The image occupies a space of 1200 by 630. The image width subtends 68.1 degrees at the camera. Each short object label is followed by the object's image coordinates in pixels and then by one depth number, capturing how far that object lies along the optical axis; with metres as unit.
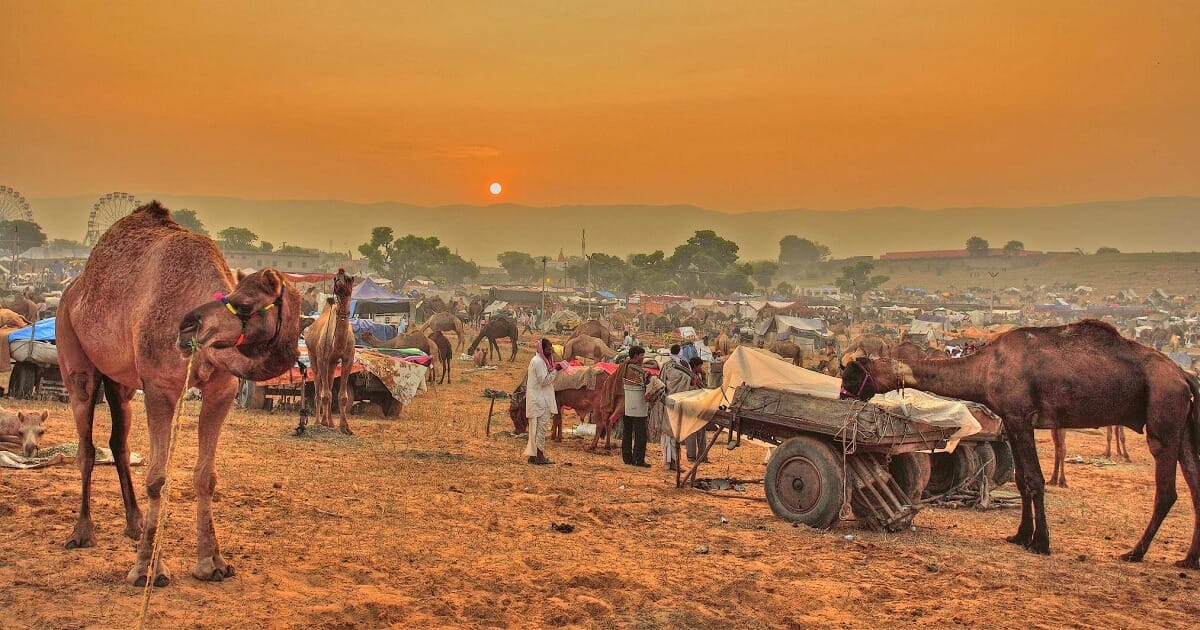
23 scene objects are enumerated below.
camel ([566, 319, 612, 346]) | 39.19
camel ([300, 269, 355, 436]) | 16.22
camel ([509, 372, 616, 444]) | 16.56
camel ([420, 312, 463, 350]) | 39.28
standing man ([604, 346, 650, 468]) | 14.60
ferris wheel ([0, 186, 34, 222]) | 99.38
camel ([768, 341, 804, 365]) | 34.41
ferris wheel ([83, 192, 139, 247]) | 68.81
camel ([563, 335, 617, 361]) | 31.83
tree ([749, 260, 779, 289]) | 147.00
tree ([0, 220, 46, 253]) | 116.38
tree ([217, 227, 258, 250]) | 146.12
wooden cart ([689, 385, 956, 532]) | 10.06
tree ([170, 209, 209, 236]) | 131.50
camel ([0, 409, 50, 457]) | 10.83
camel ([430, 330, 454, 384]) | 28.79
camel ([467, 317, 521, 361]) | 38.94
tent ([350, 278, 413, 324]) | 44.41
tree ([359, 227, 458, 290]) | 106.31
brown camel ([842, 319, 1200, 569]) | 9.90
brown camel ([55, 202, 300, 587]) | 6.11
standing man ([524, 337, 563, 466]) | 14.20
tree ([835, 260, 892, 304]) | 125.09
